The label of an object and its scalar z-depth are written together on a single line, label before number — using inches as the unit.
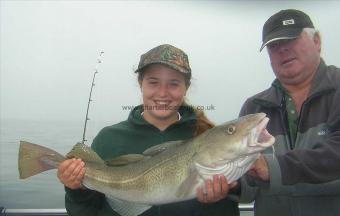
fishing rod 160.7
